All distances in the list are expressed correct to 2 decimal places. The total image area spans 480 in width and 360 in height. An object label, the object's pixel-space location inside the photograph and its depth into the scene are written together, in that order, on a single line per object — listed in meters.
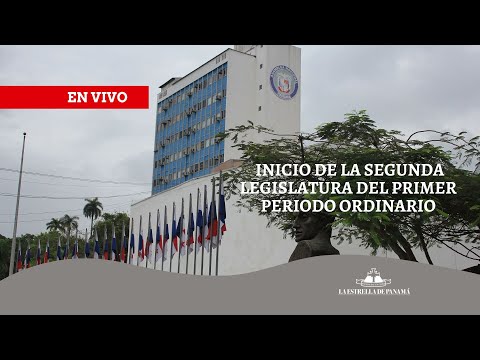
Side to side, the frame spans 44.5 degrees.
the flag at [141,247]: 26.44
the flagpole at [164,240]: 24.91
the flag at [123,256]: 27.61
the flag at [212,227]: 20.28
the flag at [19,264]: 37.84
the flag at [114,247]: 25.96
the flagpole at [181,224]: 22.58
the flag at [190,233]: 22.06
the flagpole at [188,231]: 21.91
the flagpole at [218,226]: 19.59
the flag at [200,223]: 21.22
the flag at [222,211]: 19.60
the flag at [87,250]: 29.34
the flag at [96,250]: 28.12
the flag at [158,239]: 25.48
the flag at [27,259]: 34.40
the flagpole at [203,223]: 21.00
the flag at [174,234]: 23.47
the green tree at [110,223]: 47.16
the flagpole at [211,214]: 20.16
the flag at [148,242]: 26.31
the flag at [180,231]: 22.56
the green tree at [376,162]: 14.01
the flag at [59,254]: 31.66
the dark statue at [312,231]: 14.41
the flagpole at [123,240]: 27.25
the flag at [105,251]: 28.64
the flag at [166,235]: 25.31
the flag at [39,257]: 32.96
